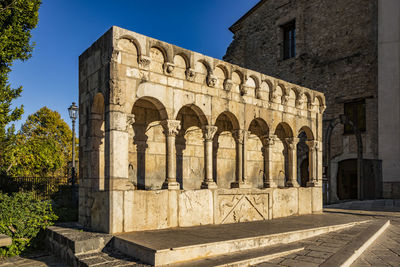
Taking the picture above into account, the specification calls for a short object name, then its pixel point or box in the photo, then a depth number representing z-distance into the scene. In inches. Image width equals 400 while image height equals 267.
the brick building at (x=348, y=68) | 531.8
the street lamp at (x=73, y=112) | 428.3
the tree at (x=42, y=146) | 418.0
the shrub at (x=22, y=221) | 222.1
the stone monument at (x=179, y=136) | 211.2
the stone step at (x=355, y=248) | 165.8
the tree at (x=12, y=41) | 366.0
